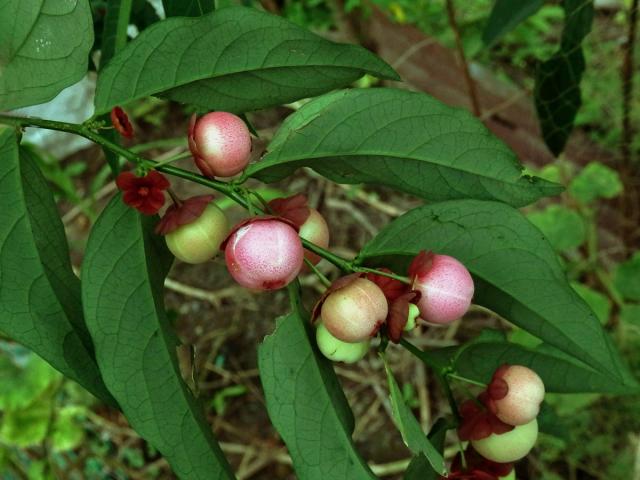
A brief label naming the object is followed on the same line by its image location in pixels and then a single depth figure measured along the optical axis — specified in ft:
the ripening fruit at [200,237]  0.47
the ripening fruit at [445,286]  0.44
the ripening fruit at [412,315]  0.45
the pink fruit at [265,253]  0.42
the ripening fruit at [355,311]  0.43
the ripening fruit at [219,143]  0.46
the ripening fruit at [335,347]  0.45
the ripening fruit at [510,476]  0.53
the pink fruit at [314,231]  0.49
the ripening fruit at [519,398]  0.47
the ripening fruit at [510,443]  0.50
